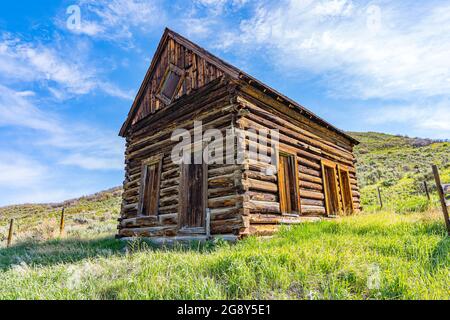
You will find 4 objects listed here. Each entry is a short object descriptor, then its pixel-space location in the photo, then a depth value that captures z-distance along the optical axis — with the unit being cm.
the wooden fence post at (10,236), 1280
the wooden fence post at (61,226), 1439
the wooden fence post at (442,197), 593
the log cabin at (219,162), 769
